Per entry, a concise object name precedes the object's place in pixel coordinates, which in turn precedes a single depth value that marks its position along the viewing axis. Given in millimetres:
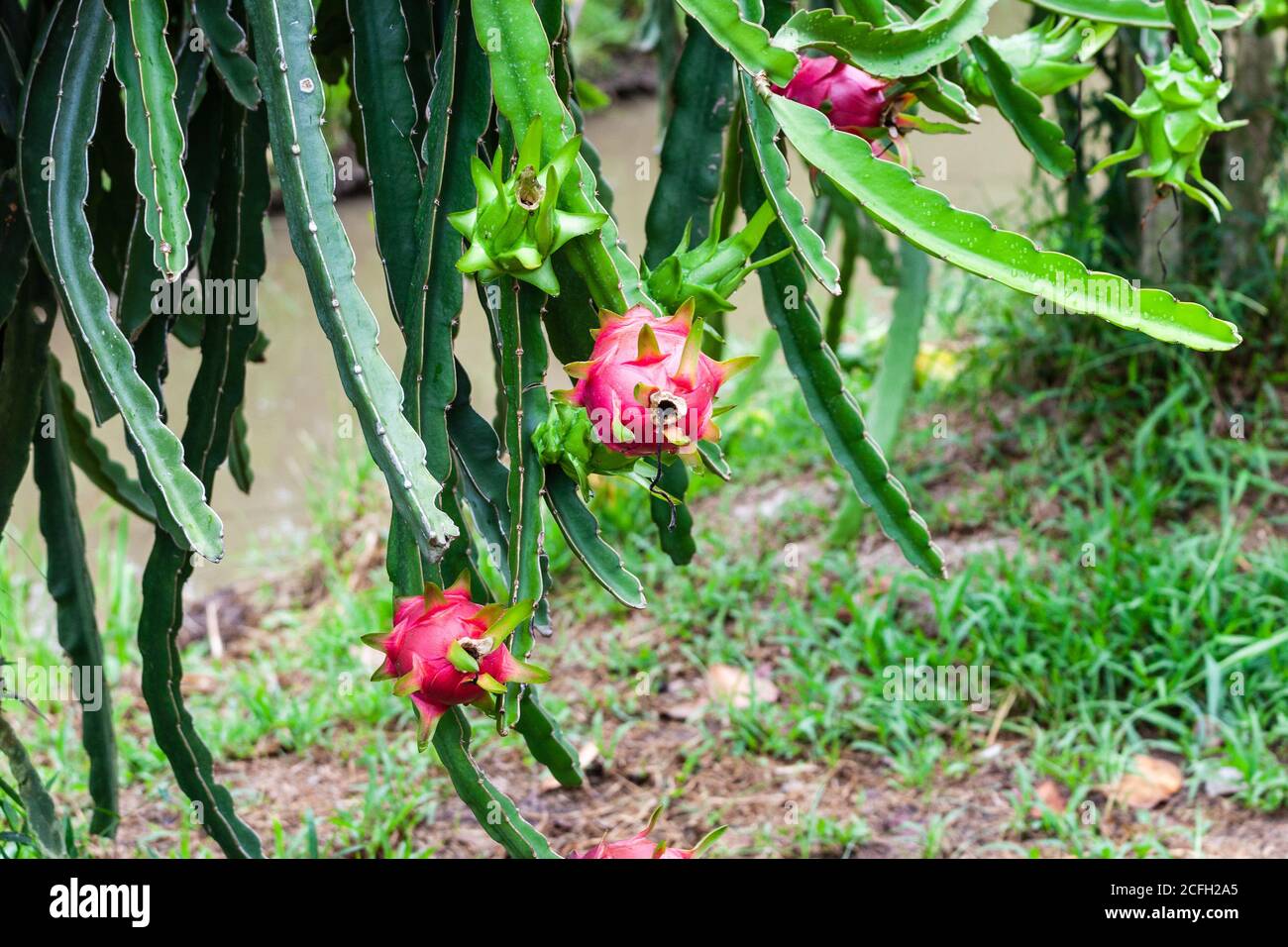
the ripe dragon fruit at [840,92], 1182
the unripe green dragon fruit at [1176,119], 1303
